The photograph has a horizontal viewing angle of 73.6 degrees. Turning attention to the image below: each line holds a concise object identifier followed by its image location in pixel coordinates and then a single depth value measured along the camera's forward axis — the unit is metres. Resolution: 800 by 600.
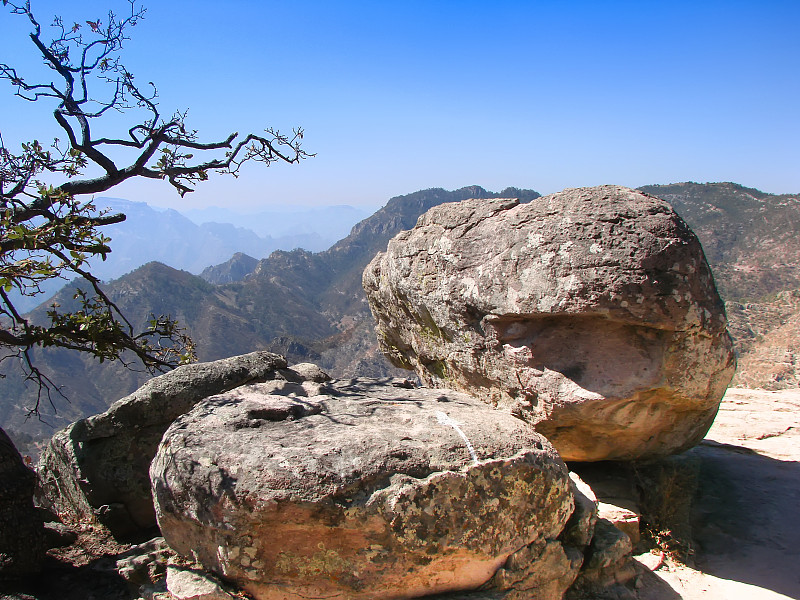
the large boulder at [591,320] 5.91
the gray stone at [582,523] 5.16
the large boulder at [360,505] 4.16
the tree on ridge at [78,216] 5.76
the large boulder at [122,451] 6.41
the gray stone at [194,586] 4.32
